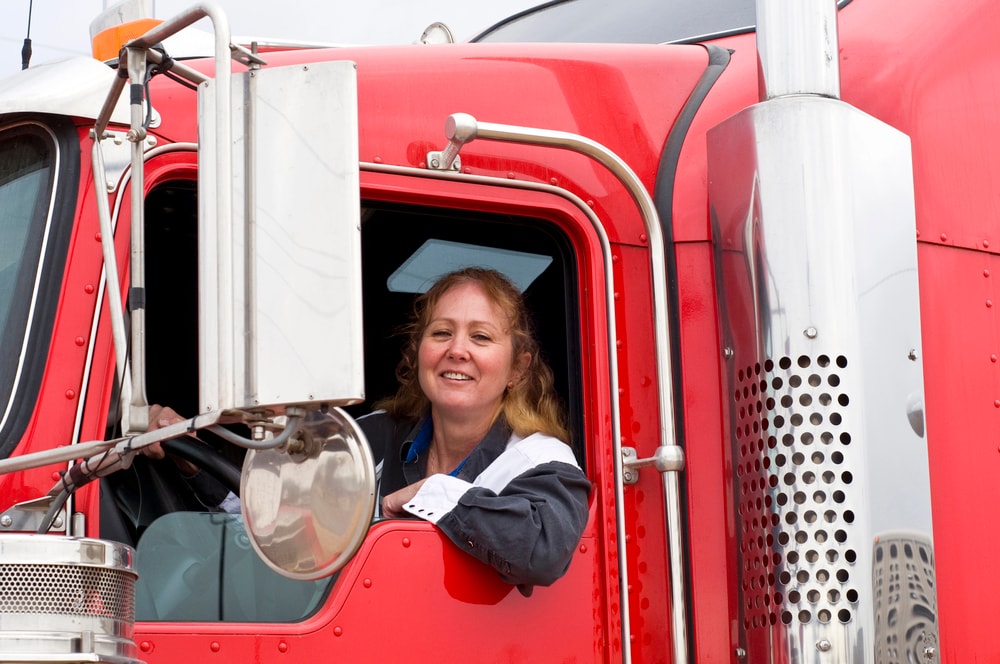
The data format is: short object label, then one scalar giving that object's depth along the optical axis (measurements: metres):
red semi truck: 3.88
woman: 4.89
